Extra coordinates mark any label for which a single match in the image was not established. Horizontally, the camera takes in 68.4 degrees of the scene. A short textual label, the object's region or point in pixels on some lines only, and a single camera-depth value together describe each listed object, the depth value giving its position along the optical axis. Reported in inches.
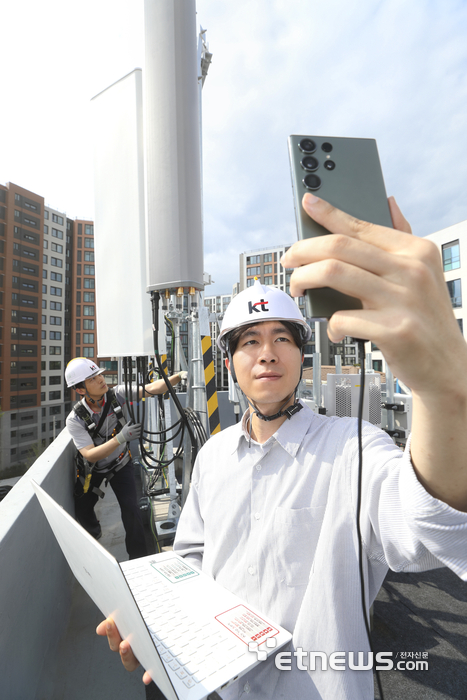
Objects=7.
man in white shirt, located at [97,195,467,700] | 21.4
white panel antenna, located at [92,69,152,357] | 109.0
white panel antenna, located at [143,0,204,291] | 97.3
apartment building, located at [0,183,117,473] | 1871.3
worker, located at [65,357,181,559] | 135.6
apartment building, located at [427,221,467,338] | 1136.2
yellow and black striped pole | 137.5
